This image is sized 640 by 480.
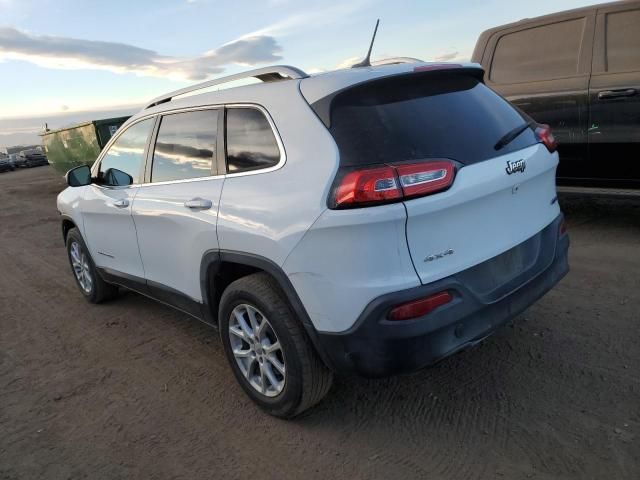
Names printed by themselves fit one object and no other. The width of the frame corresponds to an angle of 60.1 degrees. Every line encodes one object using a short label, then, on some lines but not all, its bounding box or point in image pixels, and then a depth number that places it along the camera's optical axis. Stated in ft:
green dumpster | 44.07
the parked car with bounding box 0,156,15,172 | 118.42
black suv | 17.15
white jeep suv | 7.84
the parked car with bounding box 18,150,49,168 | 122.61
